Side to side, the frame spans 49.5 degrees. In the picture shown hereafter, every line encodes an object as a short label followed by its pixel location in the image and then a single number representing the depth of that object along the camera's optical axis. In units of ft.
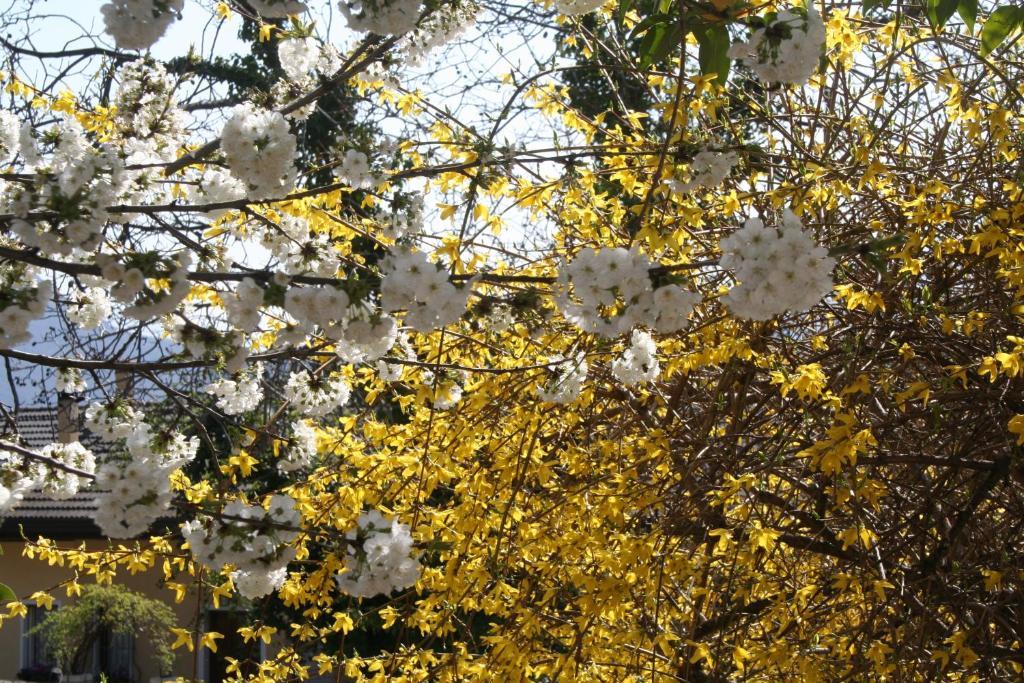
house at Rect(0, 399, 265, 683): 38.93
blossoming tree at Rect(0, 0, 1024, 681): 7.88
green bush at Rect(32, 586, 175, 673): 36.86
